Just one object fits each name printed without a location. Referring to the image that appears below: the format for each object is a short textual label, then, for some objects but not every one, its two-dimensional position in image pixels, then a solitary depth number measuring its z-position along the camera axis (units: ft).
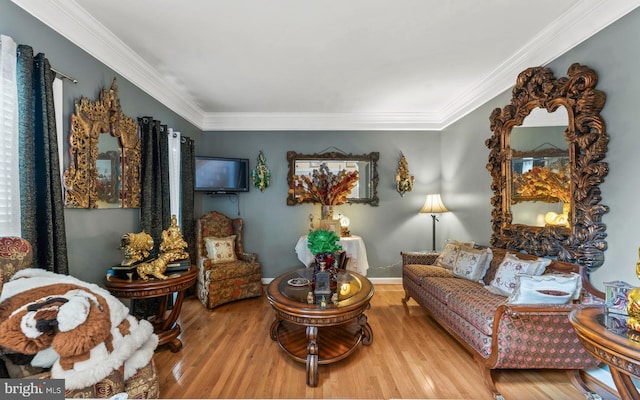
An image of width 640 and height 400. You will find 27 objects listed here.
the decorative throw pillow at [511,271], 6.80
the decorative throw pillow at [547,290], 5.54
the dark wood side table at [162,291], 6.29
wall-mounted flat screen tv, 12.20
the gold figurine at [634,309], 3.62
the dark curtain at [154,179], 8.50
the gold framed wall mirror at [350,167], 13.37
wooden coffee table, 5.83
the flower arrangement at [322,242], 7.04
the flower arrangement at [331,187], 11.80
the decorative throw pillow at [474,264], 8.55
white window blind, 4.62
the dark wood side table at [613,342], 3.33
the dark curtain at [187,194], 10.90
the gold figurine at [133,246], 6.88
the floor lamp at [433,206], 12.24
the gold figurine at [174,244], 7.36
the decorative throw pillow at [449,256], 9.61
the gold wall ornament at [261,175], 13.13
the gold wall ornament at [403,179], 13.23
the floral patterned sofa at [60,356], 3.44
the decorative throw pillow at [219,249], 11.21
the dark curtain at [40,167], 4.87
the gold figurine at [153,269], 6.57
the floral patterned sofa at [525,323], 5.49
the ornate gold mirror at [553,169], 5.92
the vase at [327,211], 11.84
